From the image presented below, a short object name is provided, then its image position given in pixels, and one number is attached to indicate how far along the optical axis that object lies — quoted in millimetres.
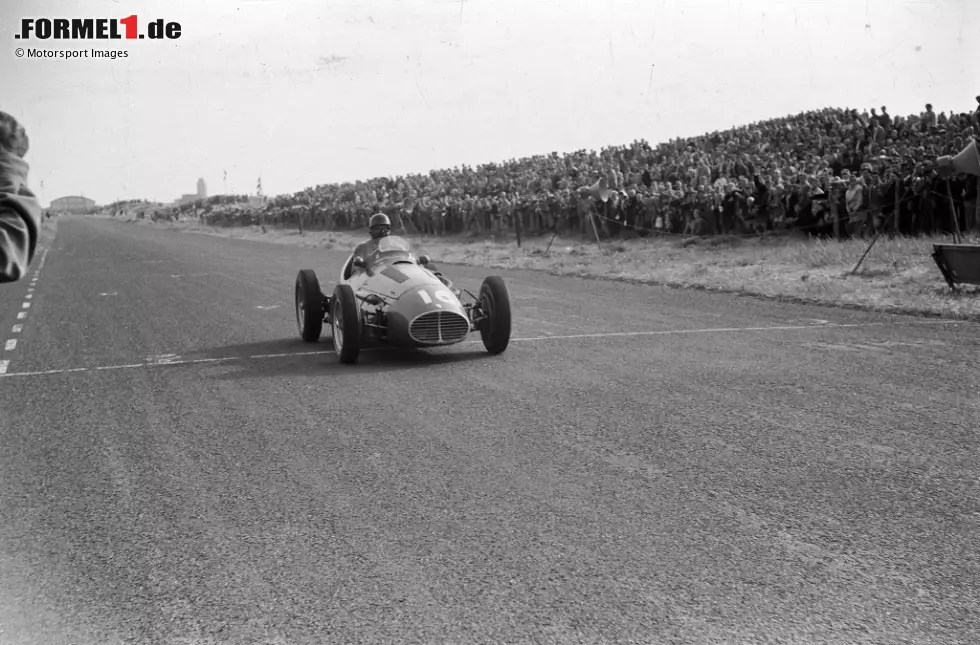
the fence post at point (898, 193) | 20031
